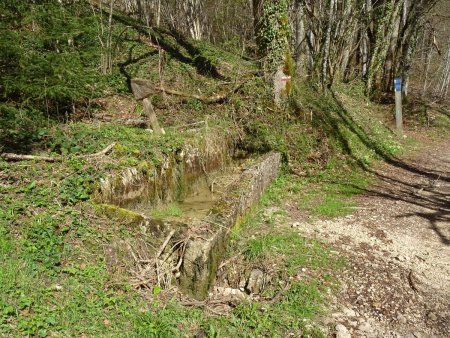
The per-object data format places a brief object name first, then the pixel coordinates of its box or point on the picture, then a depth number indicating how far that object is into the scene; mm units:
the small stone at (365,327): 4227
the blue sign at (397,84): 11633
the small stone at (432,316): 4391
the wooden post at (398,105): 11688
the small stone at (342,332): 4090
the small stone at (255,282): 4887
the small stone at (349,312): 4430
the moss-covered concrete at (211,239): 4621
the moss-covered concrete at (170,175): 5629
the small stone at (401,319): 4332
